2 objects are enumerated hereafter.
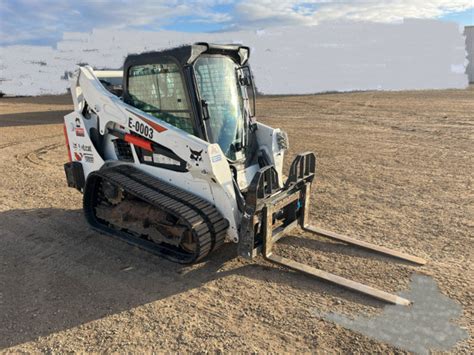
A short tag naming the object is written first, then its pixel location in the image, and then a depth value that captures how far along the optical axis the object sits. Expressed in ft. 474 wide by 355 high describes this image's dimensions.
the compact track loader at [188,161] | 14.19
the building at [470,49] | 144.66
